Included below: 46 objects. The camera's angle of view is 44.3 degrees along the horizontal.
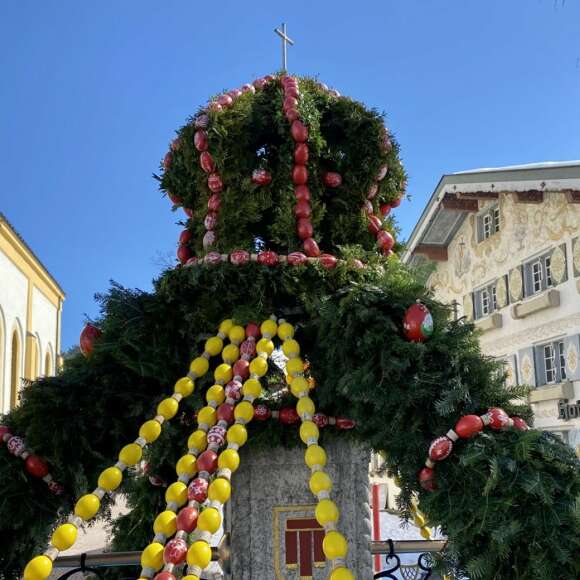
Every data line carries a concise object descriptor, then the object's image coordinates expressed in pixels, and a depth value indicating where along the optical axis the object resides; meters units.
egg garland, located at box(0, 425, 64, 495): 3.29
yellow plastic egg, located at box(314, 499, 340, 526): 2.89
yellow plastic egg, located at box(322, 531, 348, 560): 2.80
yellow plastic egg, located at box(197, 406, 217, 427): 3.29
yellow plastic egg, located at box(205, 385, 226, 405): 3.36
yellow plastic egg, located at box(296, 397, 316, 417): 3.26
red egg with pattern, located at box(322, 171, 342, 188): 3.82
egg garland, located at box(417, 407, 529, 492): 2.66
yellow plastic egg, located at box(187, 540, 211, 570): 2.77
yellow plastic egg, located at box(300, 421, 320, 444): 3.15
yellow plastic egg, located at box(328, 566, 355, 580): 2.73
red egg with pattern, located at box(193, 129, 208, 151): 3.68
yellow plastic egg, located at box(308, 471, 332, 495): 2.98
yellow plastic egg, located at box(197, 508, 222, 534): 2.87
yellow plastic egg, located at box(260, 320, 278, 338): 3.47
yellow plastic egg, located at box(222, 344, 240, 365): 3.46
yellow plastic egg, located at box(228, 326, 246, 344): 3.49
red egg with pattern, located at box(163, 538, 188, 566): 2.83
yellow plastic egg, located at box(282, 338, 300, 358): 3.39
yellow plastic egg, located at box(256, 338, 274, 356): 3.42
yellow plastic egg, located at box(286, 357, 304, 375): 3.40
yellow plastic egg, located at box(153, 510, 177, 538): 2.98
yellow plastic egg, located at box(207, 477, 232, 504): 2.97
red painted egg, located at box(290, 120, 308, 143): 3.64
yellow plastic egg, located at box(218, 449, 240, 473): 3.09
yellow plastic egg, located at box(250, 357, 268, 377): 3.36
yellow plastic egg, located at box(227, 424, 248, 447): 3.17
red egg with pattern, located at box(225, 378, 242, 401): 3.35
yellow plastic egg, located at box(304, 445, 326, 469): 3.07
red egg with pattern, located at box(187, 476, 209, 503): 3.04
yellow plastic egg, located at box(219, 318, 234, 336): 3.53
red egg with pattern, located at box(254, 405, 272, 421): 3.54
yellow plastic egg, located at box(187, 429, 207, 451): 3.24
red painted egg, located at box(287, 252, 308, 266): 3.50
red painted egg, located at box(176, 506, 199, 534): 2.93
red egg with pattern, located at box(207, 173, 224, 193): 3.70
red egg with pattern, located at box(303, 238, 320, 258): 3.58
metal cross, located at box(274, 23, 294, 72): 4.33
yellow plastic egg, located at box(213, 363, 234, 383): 3.41
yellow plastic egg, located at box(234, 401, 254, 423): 3.26
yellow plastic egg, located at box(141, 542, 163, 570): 2.88
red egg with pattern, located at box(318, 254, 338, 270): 3.51
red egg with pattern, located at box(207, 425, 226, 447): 3.22
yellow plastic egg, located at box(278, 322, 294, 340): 3.46
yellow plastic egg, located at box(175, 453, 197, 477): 3.16
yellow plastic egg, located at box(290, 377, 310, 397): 3.33
